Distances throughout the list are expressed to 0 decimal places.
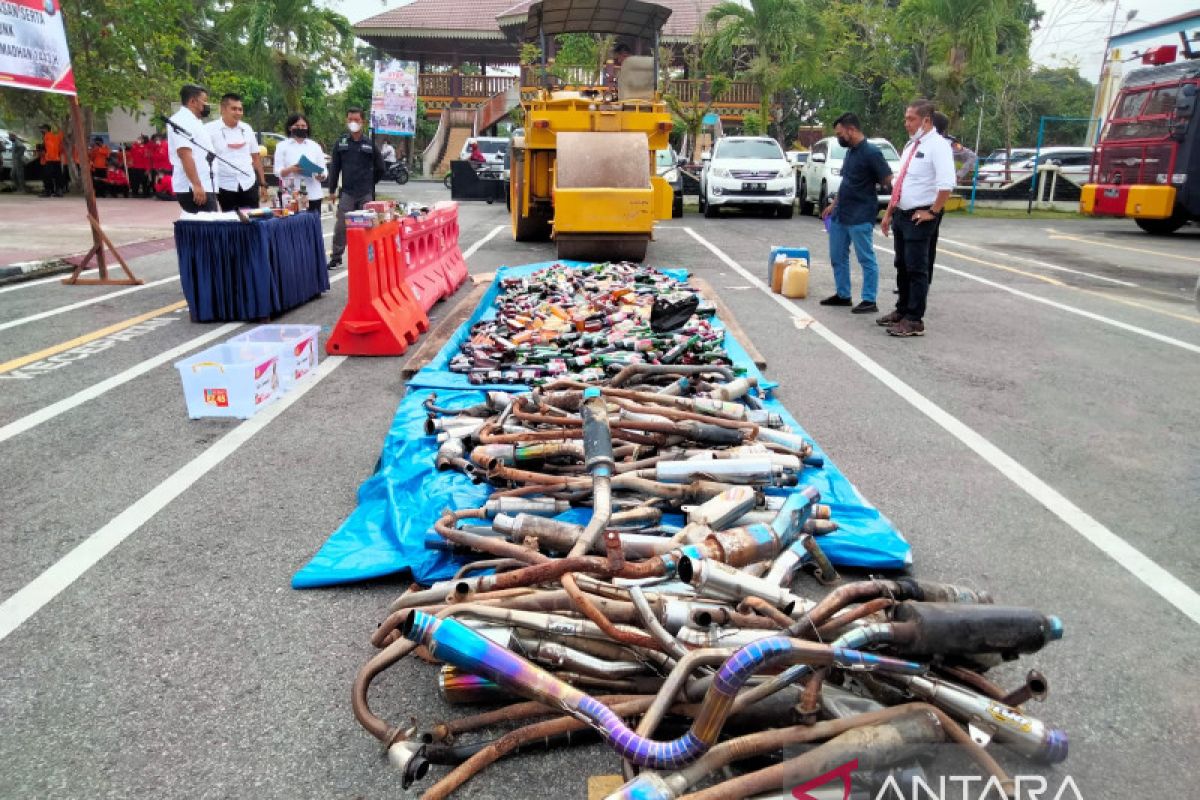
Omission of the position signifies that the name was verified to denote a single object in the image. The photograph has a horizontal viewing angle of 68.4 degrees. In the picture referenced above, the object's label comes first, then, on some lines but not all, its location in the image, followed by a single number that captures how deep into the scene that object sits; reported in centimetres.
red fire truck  1800
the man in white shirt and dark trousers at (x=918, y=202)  825
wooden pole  1032
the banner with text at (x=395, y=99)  2464
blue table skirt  826
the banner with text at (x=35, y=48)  966
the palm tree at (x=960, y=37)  2542
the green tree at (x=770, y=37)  2889
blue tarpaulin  364
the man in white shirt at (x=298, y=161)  1161
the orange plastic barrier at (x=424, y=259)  870
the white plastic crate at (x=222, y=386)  560
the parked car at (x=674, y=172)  2158
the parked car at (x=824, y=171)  2130
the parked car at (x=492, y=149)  2734
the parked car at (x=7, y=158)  2794
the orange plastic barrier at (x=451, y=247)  1038
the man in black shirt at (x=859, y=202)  913
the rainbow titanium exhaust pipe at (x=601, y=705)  221
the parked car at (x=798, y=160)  2438
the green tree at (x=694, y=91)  3022
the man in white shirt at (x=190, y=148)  884
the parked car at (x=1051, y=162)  2845
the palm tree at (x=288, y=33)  3169
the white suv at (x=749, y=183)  2108
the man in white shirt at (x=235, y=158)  952
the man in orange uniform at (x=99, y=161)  2602
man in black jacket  1120
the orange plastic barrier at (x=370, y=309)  721
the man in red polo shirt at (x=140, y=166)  2625
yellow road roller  1186
